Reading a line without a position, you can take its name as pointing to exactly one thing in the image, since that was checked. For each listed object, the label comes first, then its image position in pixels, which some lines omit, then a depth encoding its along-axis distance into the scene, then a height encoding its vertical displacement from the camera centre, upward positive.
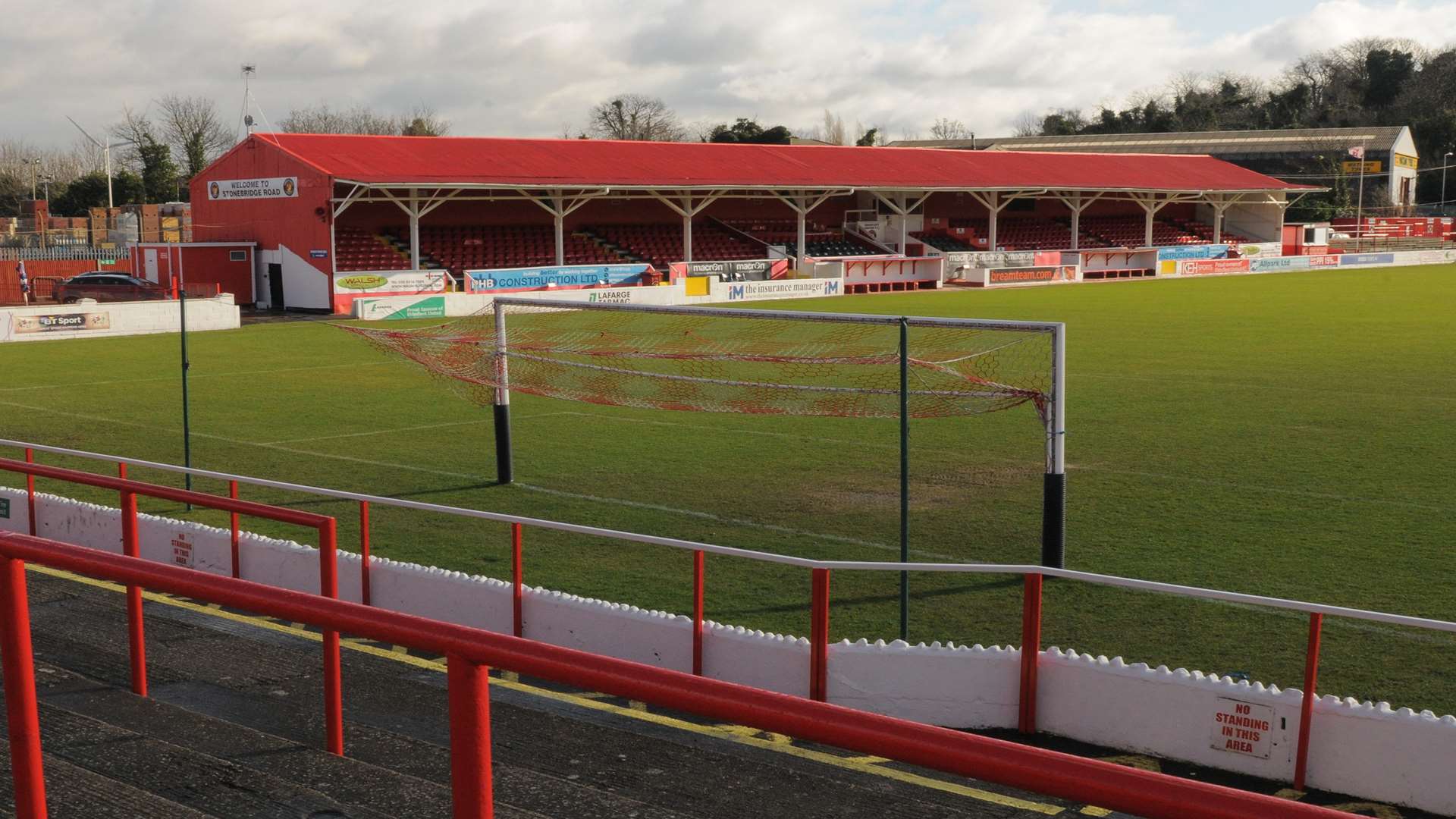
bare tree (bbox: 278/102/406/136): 115.69 +11.51
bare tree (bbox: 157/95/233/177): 92.62 +9.18
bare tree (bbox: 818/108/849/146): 136.38 +12.41
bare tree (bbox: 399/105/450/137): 89.38 +8.74
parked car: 37.69 -0.70
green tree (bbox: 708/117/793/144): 96.04 +8.75
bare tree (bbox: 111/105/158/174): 90.50 +8.03
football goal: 10.34 -1.55
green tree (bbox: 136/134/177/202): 74.44 +4.76
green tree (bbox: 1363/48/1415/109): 117.38 +15.50
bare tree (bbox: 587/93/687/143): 118.94 +11.59
